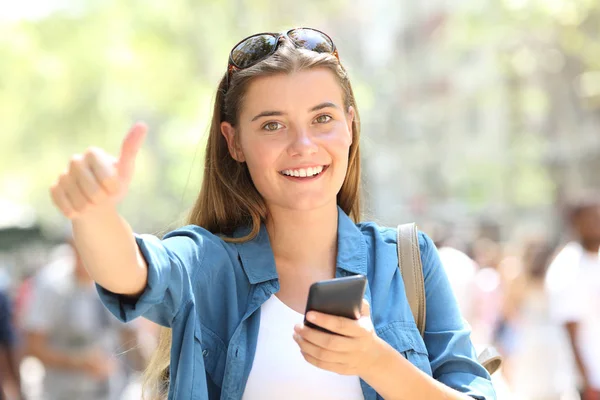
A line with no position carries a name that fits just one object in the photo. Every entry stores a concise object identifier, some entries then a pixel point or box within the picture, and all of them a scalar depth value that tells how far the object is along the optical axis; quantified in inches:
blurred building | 853.2
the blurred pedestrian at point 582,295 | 242.1
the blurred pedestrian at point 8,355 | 258.4
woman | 90.8
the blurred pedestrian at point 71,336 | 251.4
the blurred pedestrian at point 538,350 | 307.9
